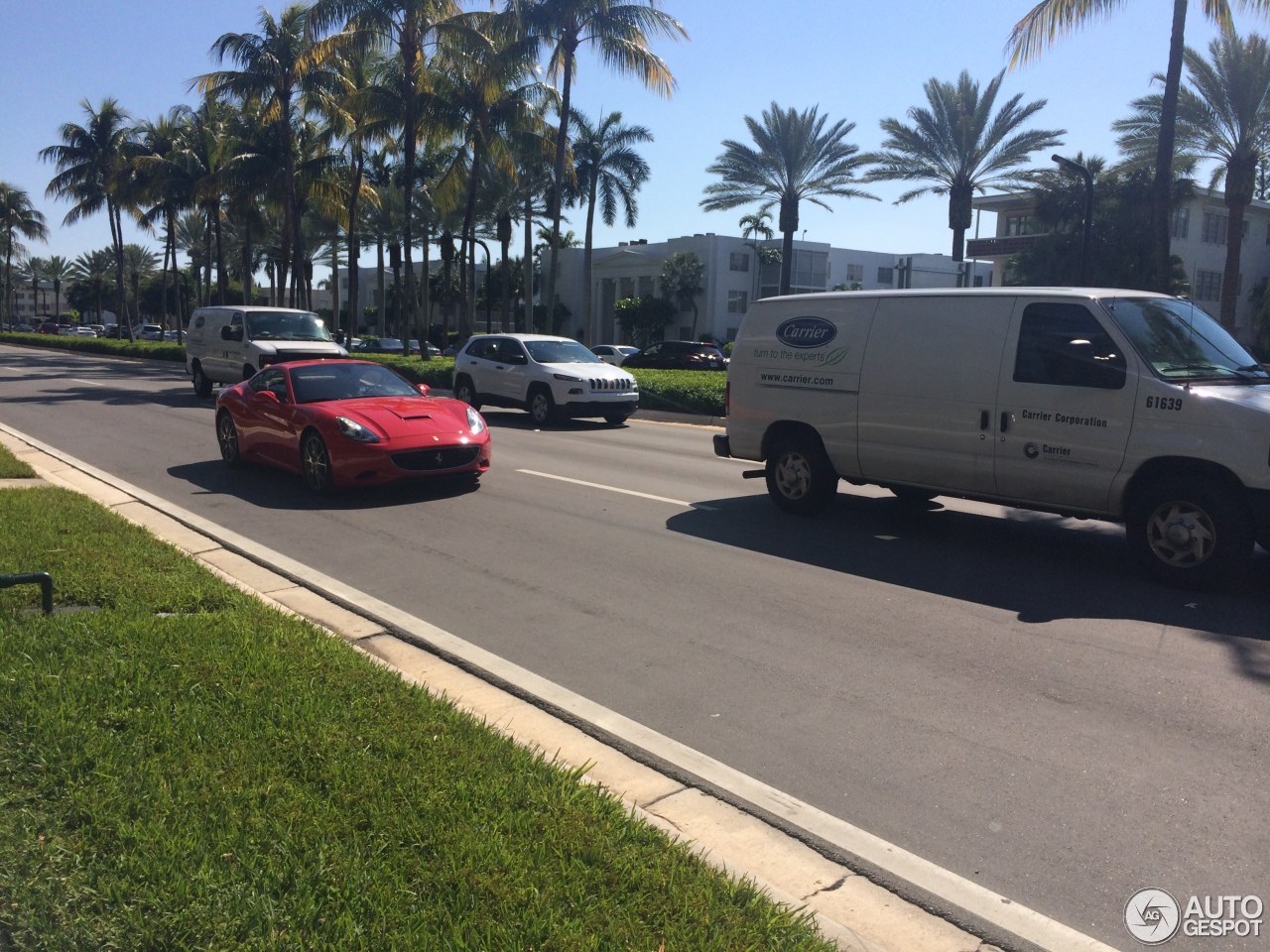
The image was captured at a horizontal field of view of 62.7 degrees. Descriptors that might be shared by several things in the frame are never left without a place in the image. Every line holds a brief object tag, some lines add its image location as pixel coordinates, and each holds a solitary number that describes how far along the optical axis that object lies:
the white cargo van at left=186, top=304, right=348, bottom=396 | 22.00
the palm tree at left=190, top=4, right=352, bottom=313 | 36.34
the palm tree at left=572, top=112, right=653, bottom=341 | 50.44
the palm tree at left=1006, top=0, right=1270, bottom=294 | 18.91
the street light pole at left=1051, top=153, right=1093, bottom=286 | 21.14
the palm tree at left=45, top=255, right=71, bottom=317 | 118.12
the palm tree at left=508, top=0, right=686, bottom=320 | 30.77
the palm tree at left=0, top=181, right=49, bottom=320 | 80.44
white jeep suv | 18.97
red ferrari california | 10.62
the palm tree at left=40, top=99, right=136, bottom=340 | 55.06
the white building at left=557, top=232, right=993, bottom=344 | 66.38
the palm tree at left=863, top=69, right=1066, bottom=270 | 34.44
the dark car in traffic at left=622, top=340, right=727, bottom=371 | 38.84
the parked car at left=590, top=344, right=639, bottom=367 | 44.42
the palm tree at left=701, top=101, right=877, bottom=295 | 39.53
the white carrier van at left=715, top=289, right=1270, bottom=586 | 7.20
